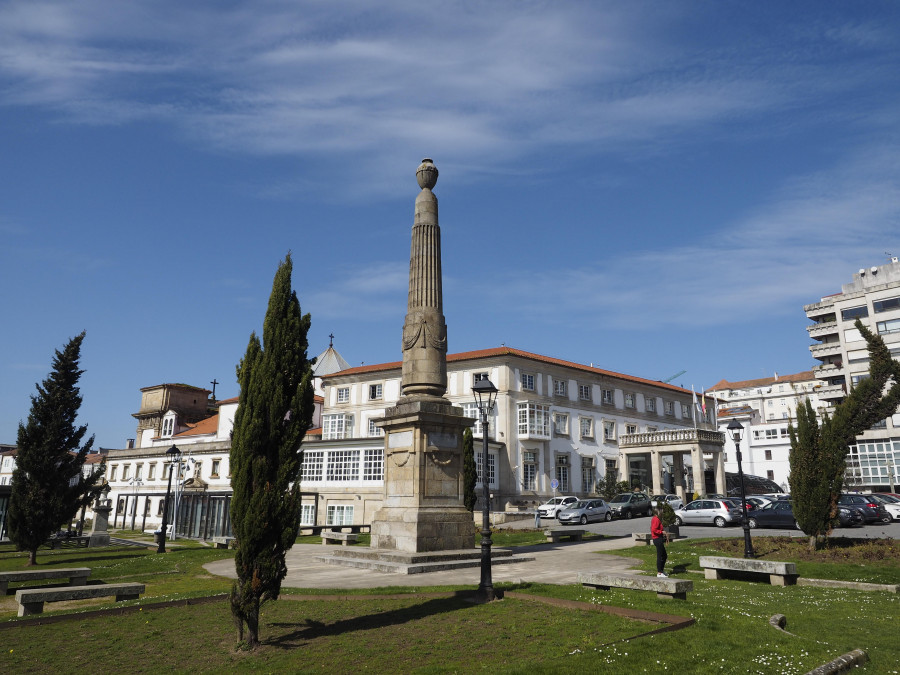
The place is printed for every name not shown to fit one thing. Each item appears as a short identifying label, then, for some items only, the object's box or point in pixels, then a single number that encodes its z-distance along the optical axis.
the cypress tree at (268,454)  7.97
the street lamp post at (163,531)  22.74
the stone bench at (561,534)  23.59
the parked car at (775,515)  26.20
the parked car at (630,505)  34.44
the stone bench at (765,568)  12.55
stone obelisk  15.60
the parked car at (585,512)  32.28
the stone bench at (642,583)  10.03
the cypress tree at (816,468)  17.16
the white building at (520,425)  41.38
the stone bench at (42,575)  12.97
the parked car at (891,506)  29.62
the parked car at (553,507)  35.34
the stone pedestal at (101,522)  27.52
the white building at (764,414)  69.88
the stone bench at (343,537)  22.27
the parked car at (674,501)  37.19
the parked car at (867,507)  27.80
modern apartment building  54.94
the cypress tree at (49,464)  22.25
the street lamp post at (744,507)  16.73
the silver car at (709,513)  28.20
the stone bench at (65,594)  10.27
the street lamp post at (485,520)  10.38
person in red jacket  13.16
